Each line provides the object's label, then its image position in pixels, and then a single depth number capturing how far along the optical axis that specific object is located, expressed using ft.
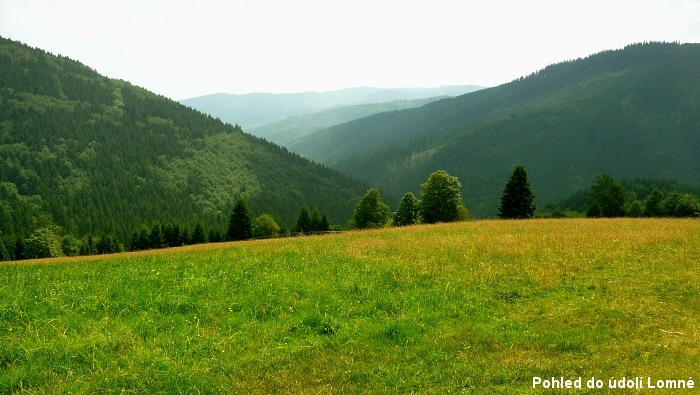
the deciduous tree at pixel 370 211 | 253.65
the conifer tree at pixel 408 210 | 239.91
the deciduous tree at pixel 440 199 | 205.67
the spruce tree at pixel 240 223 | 240.53
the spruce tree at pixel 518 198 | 183.83
